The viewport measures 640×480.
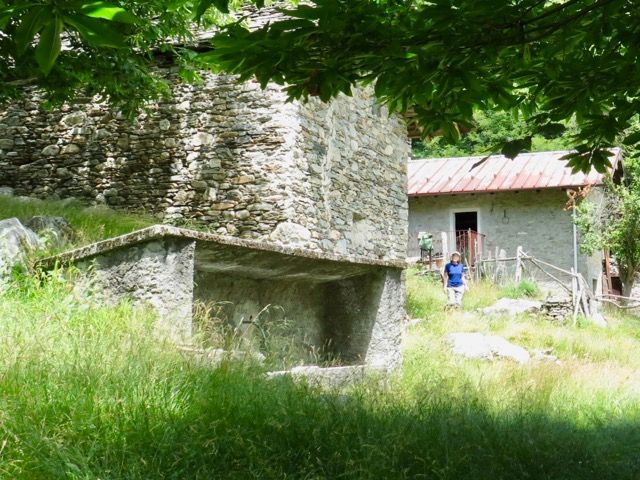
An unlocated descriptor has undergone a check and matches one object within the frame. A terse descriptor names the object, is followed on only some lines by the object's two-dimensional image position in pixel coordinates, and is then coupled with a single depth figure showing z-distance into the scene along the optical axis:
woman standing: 16.83
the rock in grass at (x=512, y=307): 16.58
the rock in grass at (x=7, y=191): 11.98
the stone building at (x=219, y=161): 10.98
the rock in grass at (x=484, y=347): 11.35
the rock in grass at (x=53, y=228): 7.84
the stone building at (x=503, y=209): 23.91
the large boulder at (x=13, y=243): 6.39
